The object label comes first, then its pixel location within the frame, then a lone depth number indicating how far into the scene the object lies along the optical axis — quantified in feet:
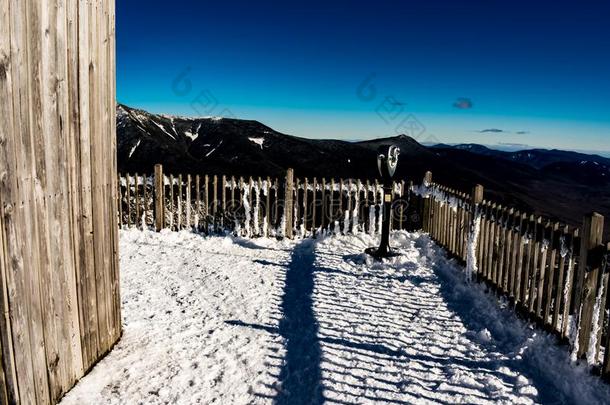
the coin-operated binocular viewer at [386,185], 26.09
